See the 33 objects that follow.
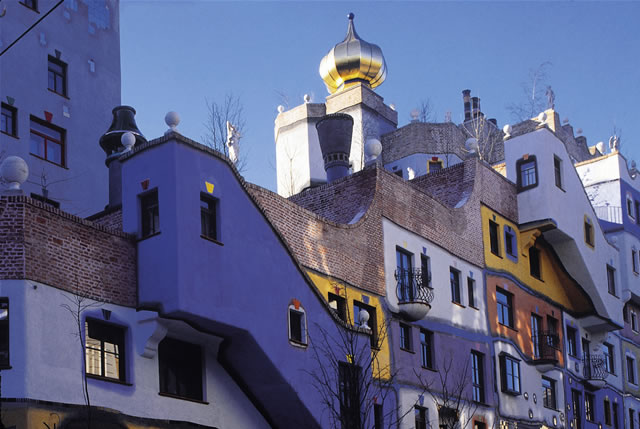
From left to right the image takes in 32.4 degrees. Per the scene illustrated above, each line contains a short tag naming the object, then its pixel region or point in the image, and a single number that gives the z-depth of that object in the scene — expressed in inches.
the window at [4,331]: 624.1
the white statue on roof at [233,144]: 1004.6
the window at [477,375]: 1072.2
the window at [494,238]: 1173.1
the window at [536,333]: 1219.9
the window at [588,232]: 1342.3
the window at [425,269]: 1017.5
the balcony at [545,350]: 1202.6
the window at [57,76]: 1149.7
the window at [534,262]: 1270.9
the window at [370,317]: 921.5
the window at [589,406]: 1341.0
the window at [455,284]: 1074.8
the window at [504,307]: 1159.6
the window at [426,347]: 998.4
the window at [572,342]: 1323.8
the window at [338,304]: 900.0
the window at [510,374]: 1125.7
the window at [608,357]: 1422.2
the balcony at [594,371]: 1342.3
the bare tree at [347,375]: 775.8
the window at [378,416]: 877.2
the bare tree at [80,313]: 652.7
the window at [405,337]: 971.3
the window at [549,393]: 1224.0
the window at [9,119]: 1061.8
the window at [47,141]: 1103.0
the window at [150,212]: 729.0
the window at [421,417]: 967.6
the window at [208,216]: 738.8
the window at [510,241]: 1205.1
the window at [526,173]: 1256.8
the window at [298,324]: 796.0
